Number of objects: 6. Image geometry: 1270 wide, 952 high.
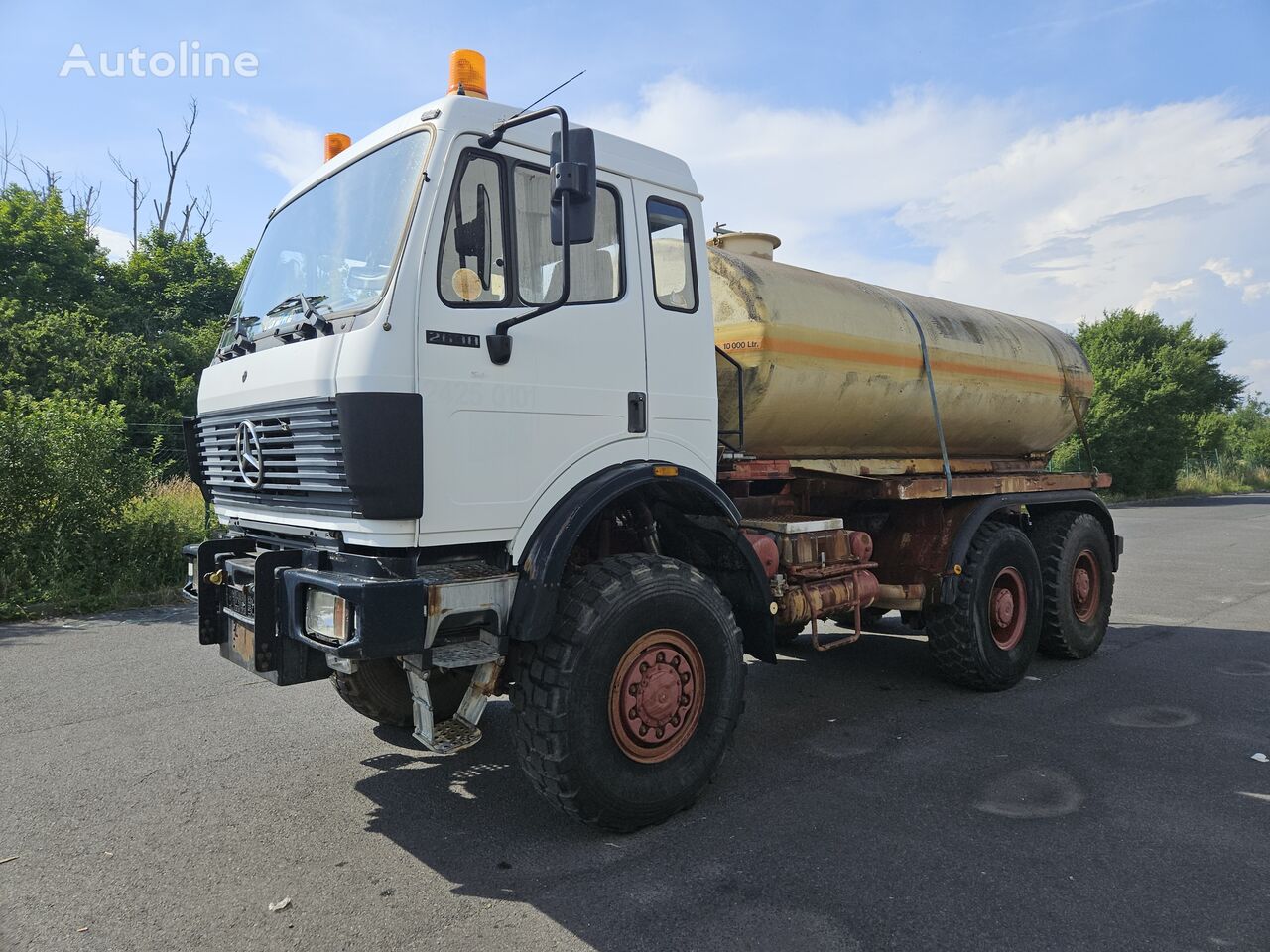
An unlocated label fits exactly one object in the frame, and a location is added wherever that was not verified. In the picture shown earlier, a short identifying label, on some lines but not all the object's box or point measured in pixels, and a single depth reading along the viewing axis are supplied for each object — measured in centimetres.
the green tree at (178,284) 2297
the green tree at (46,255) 2064
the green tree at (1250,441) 4134
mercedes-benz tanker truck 314
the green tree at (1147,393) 2962
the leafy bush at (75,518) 846
